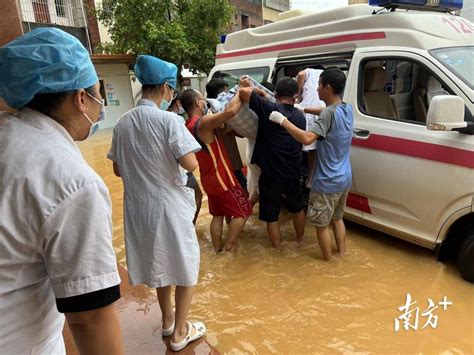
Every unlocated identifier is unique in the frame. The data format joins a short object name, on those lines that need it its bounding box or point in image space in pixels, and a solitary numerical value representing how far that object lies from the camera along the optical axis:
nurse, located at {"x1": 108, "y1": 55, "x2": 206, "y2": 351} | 2.24
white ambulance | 3.04
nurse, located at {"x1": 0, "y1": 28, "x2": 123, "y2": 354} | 0.92
